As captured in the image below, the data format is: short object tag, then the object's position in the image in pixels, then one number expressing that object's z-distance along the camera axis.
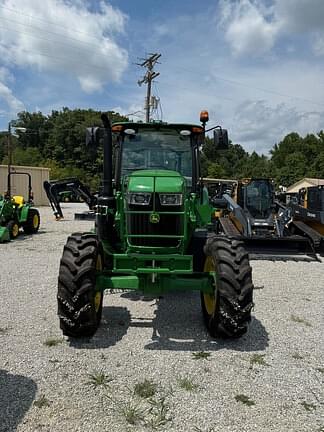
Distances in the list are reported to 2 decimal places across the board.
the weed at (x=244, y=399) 3.23
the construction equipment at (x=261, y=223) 10.18
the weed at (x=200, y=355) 4.05
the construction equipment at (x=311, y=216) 10.58
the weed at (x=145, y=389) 3.31
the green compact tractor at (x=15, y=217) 12.45
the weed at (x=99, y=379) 3.47
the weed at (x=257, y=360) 3.96
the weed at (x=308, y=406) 3.16
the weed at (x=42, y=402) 3.12
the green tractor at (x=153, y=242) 4.24
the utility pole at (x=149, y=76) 29.94
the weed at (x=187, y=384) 3.45
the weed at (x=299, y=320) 5.26
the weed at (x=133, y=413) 2.95
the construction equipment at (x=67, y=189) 16.48
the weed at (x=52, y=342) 4.31
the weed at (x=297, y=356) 4.14
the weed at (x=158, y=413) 2.92
